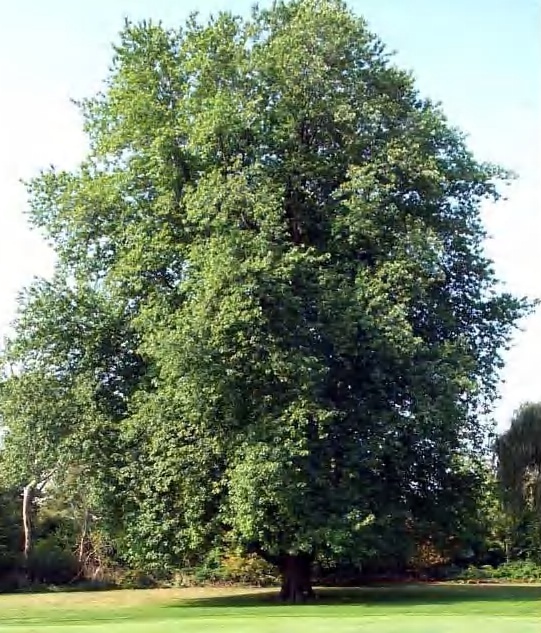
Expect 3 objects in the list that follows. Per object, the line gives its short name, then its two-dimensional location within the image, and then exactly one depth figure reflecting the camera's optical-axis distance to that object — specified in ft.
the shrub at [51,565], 131.64
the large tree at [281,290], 78.38
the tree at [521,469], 98.22
